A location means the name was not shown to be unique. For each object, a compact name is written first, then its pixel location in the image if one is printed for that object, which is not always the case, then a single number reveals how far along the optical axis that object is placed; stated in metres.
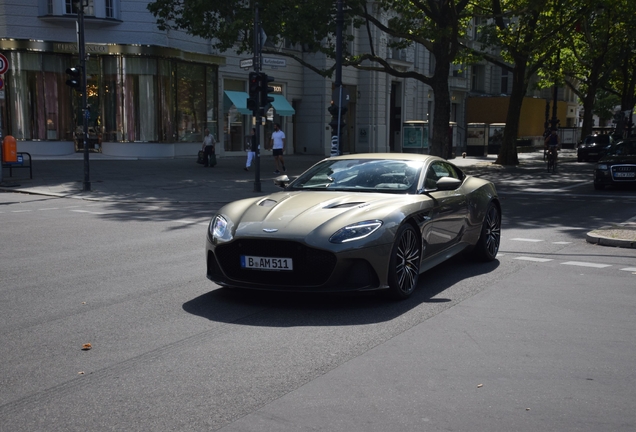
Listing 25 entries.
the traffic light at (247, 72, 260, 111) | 20.44
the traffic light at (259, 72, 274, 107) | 20.55
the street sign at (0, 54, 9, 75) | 20.62
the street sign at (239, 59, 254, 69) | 20.69
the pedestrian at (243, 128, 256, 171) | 29.26
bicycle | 31.66
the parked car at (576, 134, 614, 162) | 43.19
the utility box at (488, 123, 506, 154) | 46.86
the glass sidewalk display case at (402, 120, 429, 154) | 38.69
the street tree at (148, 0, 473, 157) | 27.52
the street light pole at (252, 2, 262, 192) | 20.33
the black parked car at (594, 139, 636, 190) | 21.50
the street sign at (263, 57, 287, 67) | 20.53
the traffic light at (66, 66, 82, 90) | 20.58
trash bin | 22.08
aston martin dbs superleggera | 6.69
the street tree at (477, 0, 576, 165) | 29.70
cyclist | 30.55
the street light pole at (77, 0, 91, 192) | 20.06
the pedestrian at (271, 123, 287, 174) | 28.64
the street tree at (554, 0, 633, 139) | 33.07
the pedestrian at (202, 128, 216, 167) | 30.73
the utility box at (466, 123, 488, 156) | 45.97
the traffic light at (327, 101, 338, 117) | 21.91
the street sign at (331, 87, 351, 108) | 21.80
